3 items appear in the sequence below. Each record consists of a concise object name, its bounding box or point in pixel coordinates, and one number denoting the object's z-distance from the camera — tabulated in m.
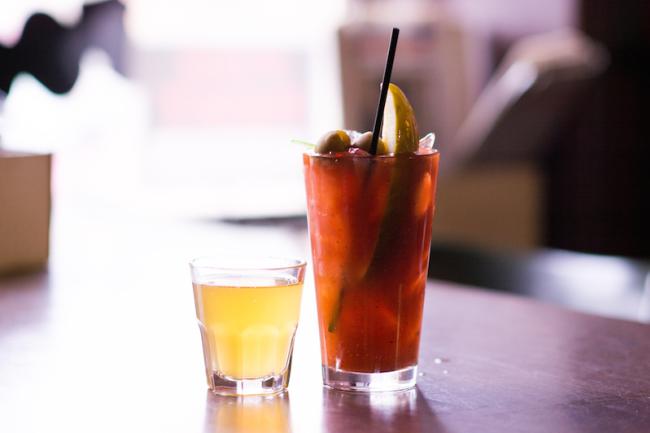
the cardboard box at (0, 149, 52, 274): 1.49
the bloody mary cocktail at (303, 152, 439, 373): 1.03
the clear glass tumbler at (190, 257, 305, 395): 1.03
